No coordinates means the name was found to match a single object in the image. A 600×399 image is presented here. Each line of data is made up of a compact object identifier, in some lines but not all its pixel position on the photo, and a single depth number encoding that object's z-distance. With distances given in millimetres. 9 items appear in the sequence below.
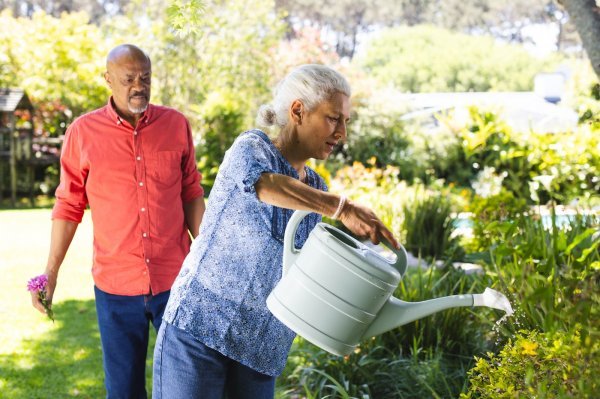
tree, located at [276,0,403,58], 37562
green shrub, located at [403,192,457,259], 6363
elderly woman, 1693
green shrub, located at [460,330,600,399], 1542
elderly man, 2561
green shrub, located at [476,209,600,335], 1596
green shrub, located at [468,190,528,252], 4941
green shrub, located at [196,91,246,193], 12648
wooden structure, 11641
